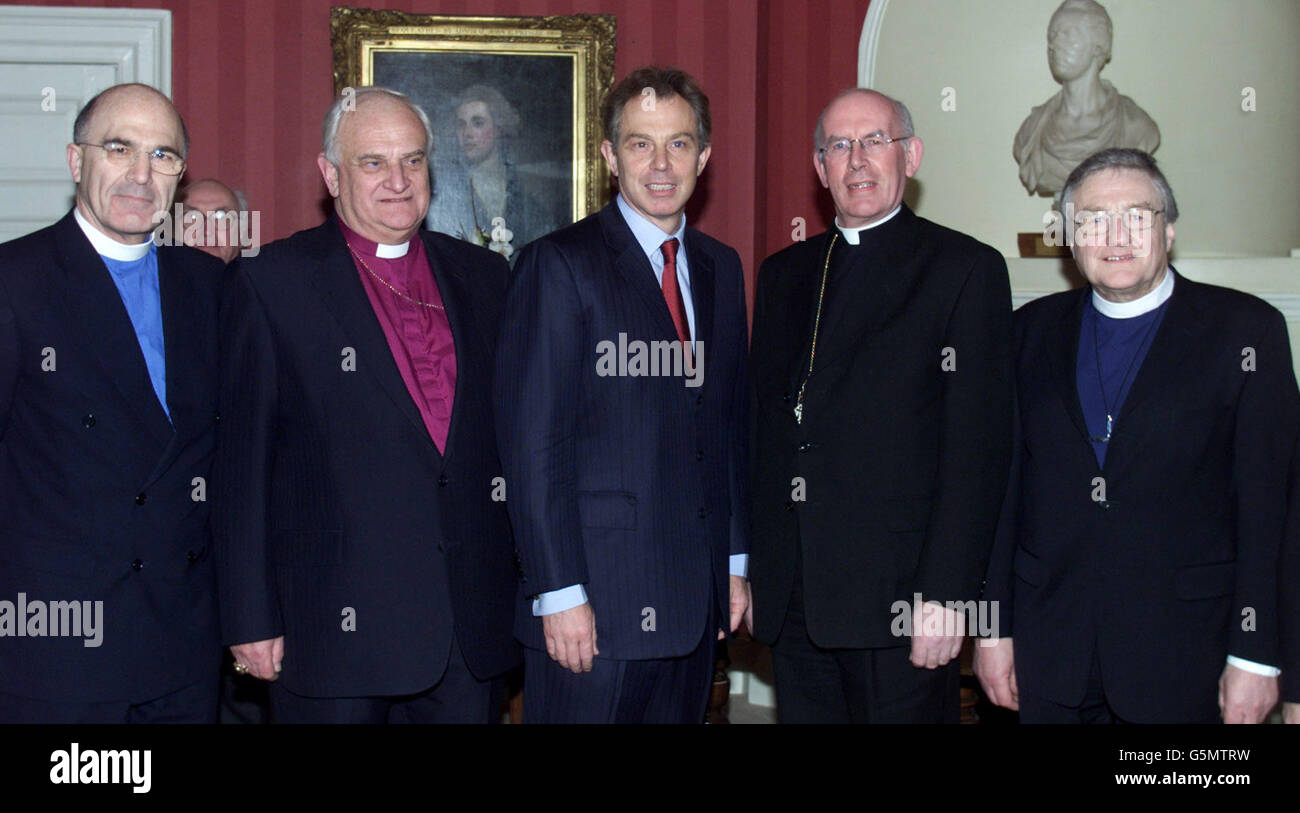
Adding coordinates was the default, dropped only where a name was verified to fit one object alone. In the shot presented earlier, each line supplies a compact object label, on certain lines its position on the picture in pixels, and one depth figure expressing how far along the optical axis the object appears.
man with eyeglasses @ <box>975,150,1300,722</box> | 2.29
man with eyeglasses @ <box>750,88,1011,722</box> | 2.43
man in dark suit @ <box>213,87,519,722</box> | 2.40
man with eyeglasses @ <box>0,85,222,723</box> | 2.29
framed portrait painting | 4.78
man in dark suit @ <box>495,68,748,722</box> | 2.35
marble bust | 4.61
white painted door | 4.72
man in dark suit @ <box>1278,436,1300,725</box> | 2.25
